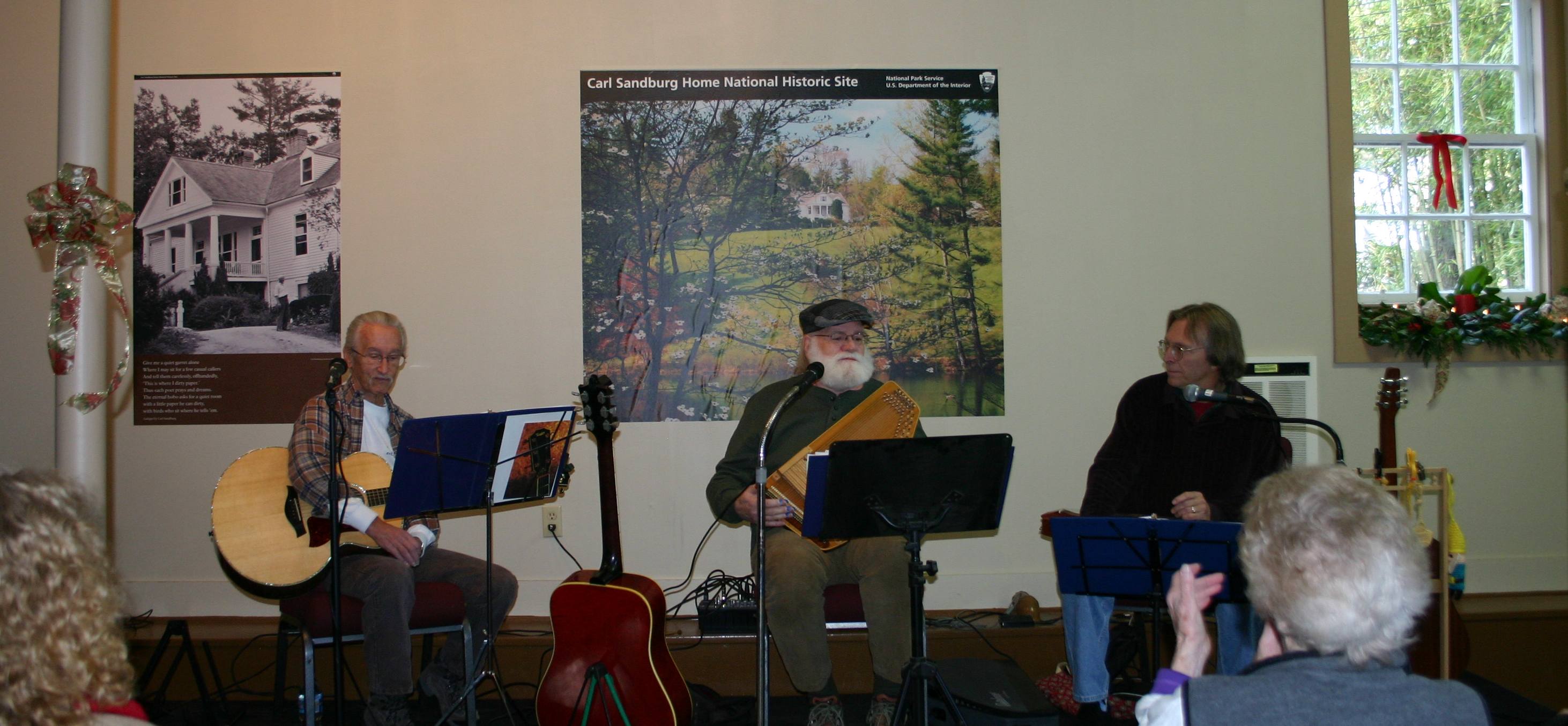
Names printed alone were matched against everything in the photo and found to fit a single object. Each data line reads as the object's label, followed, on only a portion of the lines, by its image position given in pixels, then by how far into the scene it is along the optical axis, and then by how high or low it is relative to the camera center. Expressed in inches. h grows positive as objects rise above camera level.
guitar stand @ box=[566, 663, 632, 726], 107.7 -34.5
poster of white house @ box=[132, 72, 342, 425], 157.2 +24.9
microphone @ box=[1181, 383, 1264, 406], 103.1 -2.2
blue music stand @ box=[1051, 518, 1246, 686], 98.8 -19.4
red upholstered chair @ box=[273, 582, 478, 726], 114.7 -29.3
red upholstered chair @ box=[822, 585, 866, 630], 125.3 -30.3
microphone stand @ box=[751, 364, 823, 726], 96.1 -18.8
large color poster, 159.3 +25.8
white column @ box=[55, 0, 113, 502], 129.3 +33.9
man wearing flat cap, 119.7 -24.5
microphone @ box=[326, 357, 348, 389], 106.2 +2.1
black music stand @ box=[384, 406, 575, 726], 109.7 -8.9
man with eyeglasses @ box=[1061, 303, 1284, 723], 122.9 -11.5
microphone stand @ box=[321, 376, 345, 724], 104.7 -16.6
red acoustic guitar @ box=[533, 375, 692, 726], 108.7 -32.8
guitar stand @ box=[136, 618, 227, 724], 128.1 -37.6
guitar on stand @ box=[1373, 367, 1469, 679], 118.4 -32.2
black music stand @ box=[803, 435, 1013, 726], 97.9 -12.0
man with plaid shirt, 115.3 -21.7
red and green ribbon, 125.5 +21.6
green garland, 161.8 +8.1
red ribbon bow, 171.6 +39.1
